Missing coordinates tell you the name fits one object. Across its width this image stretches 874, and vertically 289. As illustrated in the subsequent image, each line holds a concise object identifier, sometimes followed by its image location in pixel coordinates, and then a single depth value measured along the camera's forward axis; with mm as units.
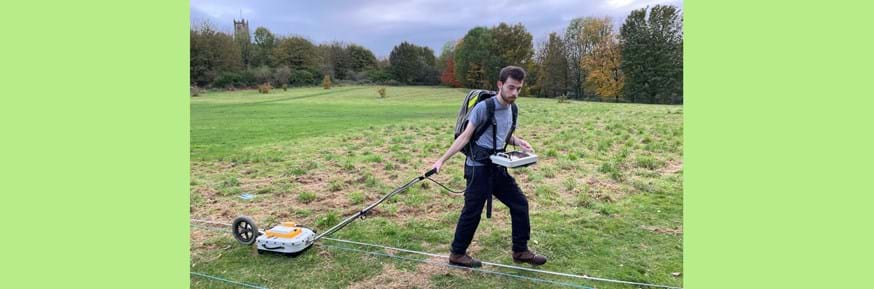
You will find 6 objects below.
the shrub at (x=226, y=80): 69438
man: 4465
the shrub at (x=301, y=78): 75375
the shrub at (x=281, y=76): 73562
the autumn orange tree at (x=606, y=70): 57531
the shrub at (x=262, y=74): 73062
